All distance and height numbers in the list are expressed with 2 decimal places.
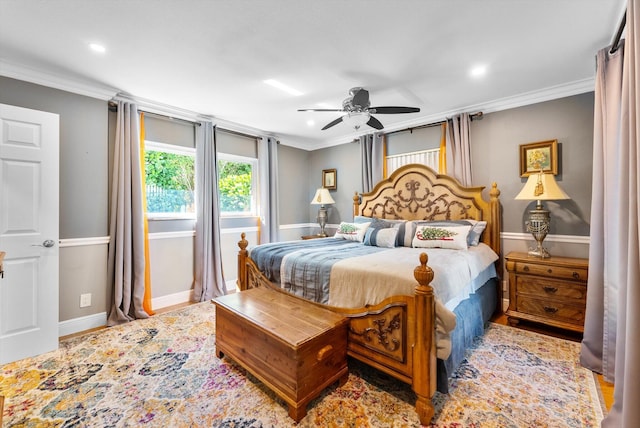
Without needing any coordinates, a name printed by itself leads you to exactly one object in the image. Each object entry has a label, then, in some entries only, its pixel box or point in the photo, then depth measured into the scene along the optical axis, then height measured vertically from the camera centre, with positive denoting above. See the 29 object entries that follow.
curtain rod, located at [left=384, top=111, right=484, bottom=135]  3.55 +1.29
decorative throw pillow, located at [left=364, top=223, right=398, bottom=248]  3.25 -0.30
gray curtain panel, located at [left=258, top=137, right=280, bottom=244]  4.74 +0.42
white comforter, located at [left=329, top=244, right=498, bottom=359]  1.68 -0.50
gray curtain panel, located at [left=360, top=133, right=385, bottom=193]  4.50 +0.91
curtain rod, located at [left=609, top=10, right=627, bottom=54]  1.89 +1.28
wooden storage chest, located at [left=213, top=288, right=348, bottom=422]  1.67 -0.91
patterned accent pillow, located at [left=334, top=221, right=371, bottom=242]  3.71 -0.26
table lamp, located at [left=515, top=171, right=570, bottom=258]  2.73 +0.15
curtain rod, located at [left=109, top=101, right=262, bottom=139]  3.17 +1.30
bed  1.63 -0.61
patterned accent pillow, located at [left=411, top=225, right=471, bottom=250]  2.87 -0.28
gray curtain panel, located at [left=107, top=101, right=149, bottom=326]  3.10 -0.15
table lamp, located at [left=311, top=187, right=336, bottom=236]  4.91 +0.21
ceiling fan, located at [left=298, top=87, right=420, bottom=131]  2.81 +1.14
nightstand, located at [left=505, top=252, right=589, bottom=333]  2.53 -0.78
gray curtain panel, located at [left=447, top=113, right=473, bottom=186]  3.57 +0.85
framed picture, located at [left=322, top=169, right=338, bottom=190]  5.27 +0.67
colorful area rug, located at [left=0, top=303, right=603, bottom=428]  1.64 -1.26
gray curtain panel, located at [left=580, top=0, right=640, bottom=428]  1.14 -0.13
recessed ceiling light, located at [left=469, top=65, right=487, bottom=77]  2.62 +1.41
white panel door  2.35 -0.16
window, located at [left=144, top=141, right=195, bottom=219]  3.63 +0.47
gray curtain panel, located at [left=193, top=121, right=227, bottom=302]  3.86 -0.13
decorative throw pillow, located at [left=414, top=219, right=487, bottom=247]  3.12 -0.16
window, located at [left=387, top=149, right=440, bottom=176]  4.02 +0.83
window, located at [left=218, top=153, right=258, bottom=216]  4.43 +0.49
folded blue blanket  2.24 -0.46
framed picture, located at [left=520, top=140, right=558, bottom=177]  3.05 +0.63
